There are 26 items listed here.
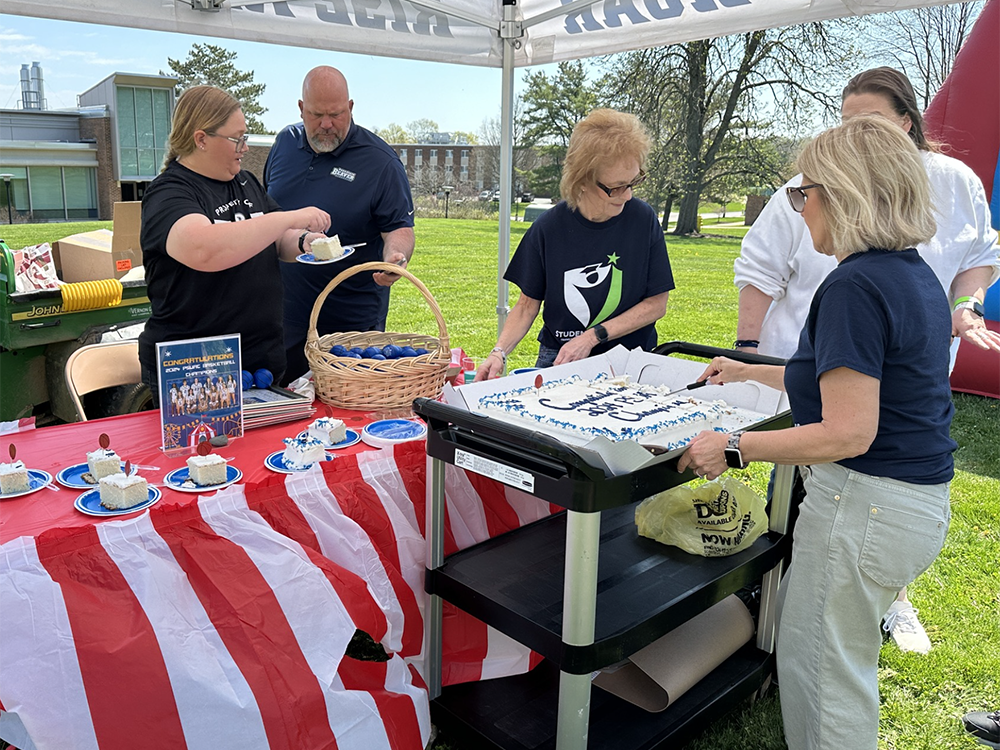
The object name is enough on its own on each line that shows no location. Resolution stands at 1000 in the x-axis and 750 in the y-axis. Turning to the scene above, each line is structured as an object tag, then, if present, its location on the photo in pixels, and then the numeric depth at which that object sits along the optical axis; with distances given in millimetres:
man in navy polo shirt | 3086
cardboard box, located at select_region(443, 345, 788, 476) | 1535
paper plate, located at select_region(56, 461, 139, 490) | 1673
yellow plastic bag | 2076
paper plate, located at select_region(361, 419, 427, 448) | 2008
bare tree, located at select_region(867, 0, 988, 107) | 17328
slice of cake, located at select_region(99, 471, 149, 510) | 1581
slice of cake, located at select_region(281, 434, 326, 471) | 1842
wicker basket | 2156
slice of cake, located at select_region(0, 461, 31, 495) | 1602
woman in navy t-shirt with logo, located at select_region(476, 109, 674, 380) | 2475
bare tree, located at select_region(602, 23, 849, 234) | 18922
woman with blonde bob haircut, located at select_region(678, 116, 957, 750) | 1455
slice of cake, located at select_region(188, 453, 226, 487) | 1703
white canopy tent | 2982
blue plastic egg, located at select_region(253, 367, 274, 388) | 2223
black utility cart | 1593
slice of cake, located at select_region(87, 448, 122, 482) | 1689
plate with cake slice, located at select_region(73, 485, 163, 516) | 1558
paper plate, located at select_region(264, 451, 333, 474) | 1805
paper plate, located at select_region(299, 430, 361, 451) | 1972
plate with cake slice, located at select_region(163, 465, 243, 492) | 1686
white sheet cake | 1787
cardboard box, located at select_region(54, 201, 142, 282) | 4012
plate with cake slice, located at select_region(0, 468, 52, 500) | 1601
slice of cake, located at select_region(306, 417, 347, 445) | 1961
